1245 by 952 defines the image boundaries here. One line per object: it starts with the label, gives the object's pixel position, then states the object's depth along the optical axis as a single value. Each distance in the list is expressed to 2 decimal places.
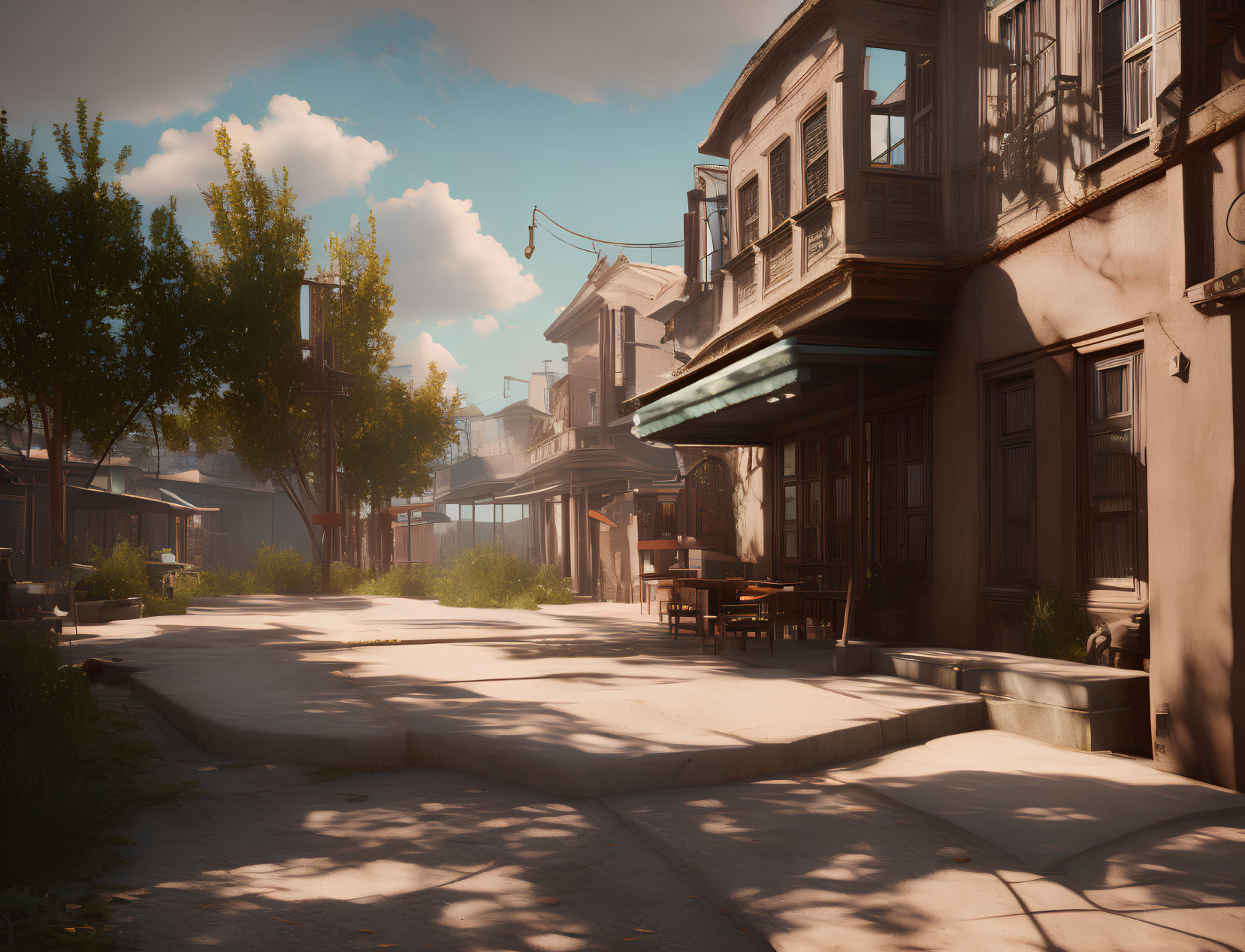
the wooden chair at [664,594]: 14.27
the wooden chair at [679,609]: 11.45
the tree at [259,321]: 19.92
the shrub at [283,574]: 22.97
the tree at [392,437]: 25.50
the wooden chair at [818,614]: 11.00
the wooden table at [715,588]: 10.39
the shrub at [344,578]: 22.88
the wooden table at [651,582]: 13.94
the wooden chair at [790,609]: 10.62
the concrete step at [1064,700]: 5.60
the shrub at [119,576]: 13.81
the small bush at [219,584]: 21.50
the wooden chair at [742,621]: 9.93
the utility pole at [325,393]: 21.70
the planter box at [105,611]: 13.29
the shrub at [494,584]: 18.34
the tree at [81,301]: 13.60
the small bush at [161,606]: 14.79
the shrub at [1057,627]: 7.02
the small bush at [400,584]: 21.91
